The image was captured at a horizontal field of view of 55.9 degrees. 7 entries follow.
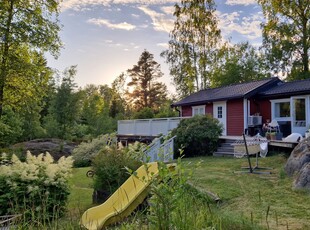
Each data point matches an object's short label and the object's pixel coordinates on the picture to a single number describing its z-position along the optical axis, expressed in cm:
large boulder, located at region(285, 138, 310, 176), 698
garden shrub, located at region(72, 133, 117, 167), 1686
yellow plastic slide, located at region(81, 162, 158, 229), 481
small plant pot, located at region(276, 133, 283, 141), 1315
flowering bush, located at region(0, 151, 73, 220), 554
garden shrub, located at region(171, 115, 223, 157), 1346
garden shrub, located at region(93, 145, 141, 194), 724
